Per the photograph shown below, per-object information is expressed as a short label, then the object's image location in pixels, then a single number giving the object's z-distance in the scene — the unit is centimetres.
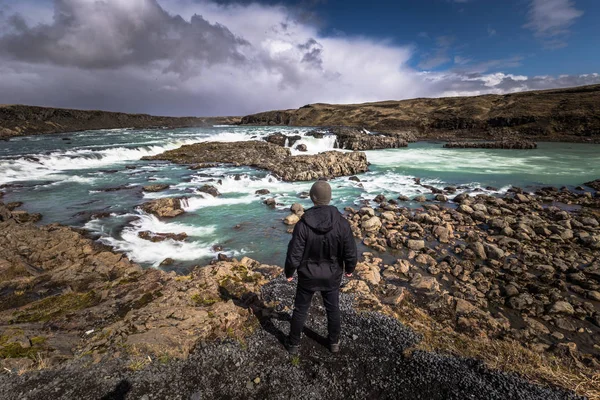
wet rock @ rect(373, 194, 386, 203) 2031
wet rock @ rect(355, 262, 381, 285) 938
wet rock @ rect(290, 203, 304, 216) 1758
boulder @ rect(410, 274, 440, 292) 925
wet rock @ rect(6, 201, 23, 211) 1710
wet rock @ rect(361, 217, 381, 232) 1474
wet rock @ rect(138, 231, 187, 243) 1352
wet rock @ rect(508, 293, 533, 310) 850
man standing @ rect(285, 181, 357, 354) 456
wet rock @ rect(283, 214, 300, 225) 1595
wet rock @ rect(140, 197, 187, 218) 1683
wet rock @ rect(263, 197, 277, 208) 1927
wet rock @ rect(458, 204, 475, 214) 1711
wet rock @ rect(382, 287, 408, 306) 767
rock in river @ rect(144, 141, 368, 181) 2900
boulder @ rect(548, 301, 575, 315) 822
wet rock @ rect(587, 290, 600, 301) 888
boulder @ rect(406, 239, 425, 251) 1250
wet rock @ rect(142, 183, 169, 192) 2166
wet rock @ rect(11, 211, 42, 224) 1441
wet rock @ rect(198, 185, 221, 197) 2127
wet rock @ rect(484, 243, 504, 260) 1147
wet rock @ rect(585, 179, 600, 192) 2313
